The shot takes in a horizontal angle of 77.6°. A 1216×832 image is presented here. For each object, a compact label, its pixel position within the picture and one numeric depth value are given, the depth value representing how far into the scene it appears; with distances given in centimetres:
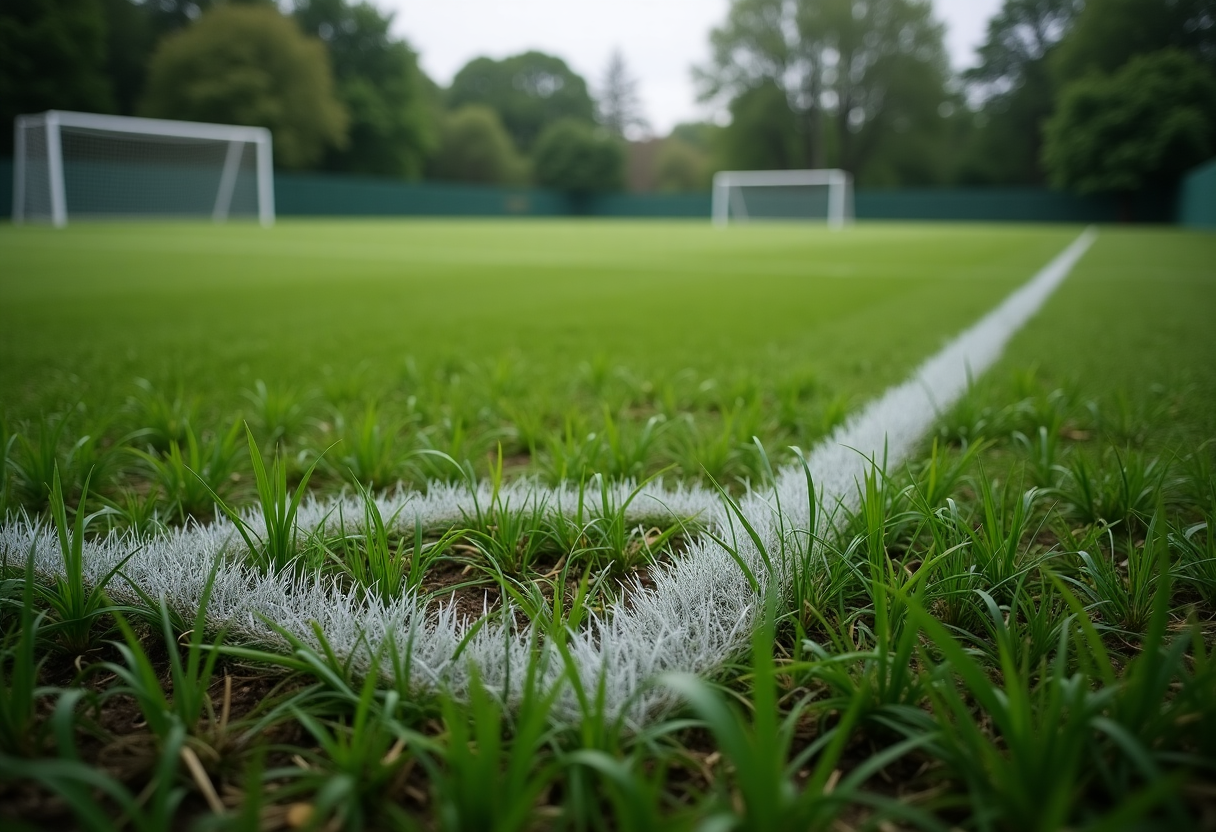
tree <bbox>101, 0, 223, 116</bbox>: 3030
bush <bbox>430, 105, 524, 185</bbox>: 5009
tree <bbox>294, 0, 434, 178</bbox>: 4050
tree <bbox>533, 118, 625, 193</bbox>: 5088
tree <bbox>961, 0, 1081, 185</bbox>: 1454
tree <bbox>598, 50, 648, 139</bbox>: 7356
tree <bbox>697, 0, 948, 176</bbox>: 4231
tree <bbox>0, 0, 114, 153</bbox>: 1852
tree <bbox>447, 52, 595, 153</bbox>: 6388
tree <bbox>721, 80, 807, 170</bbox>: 4469
